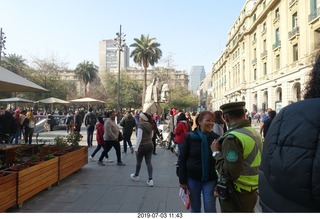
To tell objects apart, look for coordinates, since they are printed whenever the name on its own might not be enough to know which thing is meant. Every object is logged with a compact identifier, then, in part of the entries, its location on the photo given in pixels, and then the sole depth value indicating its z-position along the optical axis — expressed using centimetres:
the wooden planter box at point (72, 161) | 625
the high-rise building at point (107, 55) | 12688
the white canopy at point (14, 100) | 2107
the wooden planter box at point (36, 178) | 452
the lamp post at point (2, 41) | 2679
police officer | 251
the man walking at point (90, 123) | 1233
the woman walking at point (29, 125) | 1330
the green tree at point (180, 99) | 4700
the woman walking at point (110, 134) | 826
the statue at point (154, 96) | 1614
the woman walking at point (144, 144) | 628
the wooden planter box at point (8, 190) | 398
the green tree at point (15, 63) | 3613
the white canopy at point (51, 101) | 2239
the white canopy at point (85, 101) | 2342
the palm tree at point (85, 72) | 6206
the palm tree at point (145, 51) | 4138
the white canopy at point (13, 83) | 630
